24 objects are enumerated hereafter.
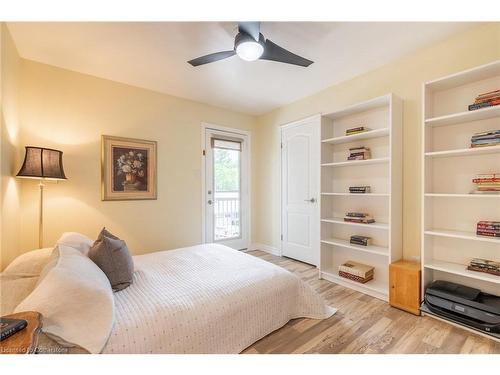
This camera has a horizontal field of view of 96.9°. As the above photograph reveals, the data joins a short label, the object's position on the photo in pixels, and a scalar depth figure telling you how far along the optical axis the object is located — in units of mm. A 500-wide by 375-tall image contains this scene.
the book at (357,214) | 2612
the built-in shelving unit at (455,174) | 1885
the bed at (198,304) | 1162
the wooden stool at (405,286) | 2016
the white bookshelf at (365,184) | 2314
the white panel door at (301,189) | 3305
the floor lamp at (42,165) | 1986
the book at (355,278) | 2518
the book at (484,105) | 1735
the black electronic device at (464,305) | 1643
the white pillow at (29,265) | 1553
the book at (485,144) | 1750
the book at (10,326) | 815
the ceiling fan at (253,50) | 1625
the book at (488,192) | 1748
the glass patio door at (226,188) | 3684
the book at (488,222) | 1770
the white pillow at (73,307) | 980
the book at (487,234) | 1736
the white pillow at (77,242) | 1625
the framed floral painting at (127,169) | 2770
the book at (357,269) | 2523
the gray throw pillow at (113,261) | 1536
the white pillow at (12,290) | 1236
